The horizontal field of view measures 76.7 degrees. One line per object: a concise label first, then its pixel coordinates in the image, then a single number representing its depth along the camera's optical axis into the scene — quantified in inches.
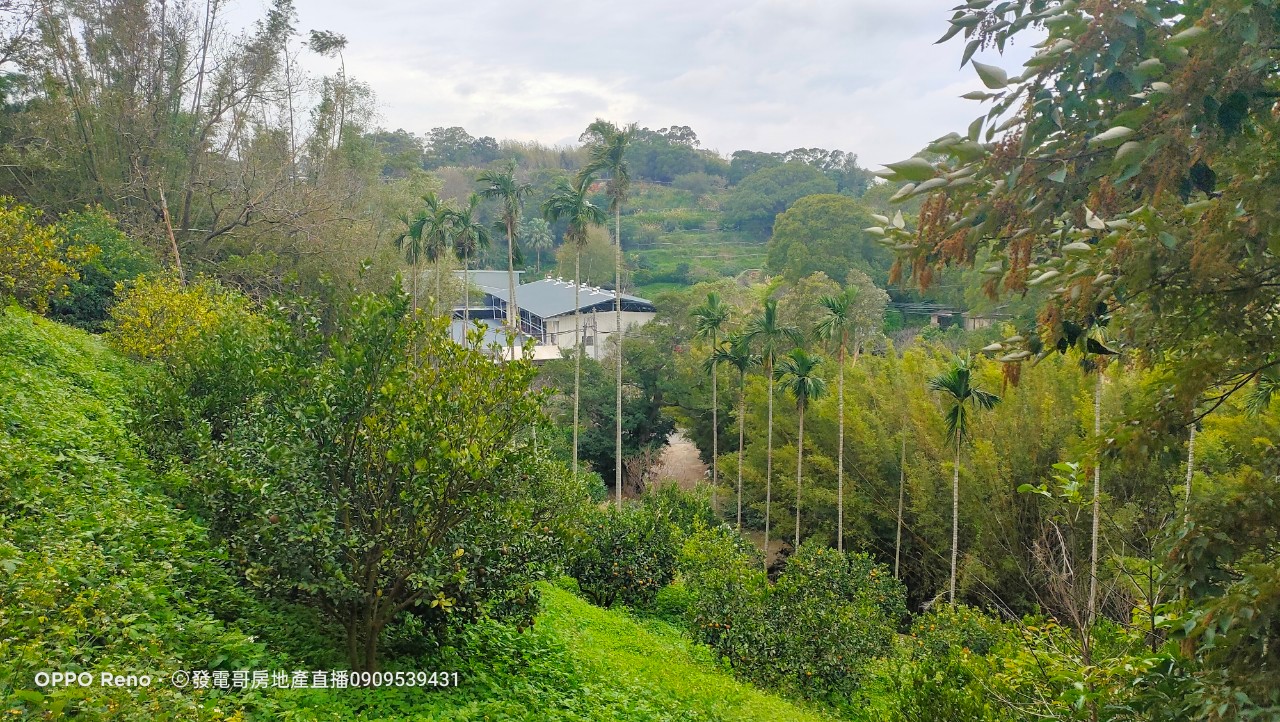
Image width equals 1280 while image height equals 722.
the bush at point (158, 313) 525.3
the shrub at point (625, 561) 576.1
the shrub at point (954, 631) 484.7
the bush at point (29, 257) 441.7
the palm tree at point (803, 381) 745.0
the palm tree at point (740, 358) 850.1
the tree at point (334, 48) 1072.8
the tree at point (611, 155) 821.9
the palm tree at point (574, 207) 826.8
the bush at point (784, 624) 466.9
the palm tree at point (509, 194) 870.4
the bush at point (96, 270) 664.4
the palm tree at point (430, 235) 953.5
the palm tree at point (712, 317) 879.7
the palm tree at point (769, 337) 805.2
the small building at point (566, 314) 1674.5
